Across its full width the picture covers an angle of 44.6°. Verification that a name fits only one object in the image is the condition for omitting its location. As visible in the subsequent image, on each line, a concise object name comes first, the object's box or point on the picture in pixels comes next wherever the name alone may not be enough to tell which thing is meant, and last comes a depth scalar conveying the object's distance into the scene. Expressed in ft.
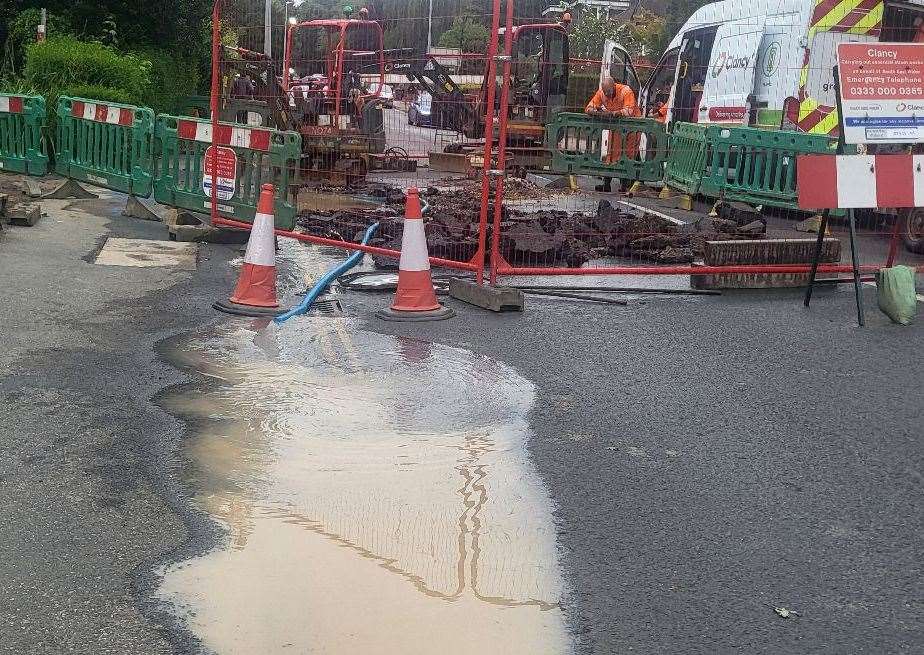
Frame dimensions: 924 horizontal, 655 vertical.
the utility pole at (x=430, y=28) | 34.42
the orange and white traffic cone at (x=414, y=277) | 27.07
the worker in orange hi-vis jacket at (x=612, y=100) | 56.80
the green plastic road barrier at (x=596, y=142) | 42.63
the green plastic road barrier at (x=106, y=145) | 41.70
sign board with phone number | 29.45
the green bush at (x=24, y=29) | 74.90
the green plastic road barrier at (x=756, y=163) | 43.29
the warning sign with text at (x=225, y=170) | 37.14
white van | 45.55
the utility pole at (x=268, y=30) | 45.19
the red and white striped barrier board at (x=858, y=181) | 28.68
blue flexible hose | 26.55
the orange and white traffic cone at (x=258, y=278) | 27.04
